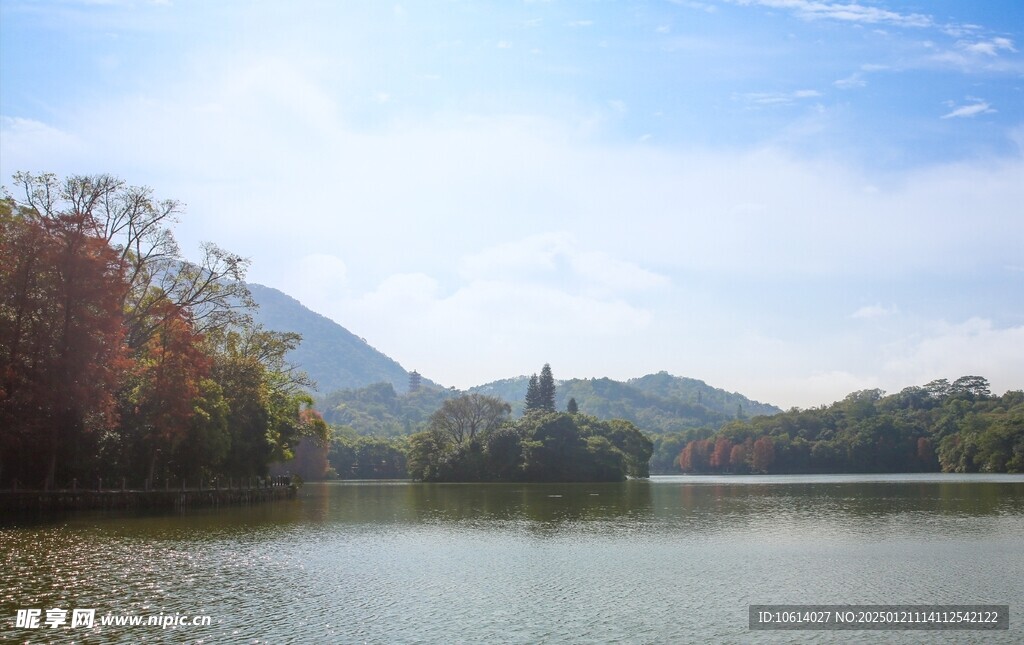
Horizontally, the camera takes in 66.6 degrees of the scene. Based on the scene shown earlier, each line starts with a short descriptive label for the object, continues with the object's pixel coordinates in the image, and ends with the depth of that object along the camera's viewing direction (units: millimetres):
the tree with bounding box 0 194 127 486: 46125
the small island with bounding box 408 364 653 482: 115250
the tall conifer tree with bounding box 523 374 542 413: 144875
